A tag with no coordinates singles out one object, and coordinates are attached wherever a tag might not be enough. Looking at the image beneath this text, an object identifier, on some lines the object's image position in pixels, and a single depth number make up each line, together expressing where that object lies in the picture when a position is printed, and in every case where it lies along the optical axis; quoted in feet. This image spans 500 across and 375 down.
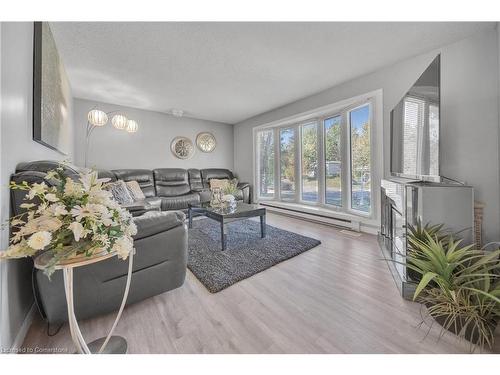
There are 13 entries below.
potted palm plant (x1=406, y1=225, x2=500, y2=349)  3.58
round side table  2.69
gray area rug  5.96
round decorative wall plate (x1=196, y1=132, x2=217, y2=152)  17.15
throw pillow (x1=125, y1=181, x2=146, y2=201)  11.83
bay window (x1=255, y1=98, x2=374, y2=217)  10.22
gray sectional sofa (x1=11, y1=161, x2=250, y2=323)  3.63
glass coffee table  7.72
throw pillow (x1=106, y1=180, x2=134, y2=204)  10.06
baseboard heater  10.34
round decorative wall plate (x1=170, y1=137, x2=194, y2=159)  15.95
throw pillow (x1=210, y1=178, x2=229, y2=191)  15.75
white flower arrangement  2.52
